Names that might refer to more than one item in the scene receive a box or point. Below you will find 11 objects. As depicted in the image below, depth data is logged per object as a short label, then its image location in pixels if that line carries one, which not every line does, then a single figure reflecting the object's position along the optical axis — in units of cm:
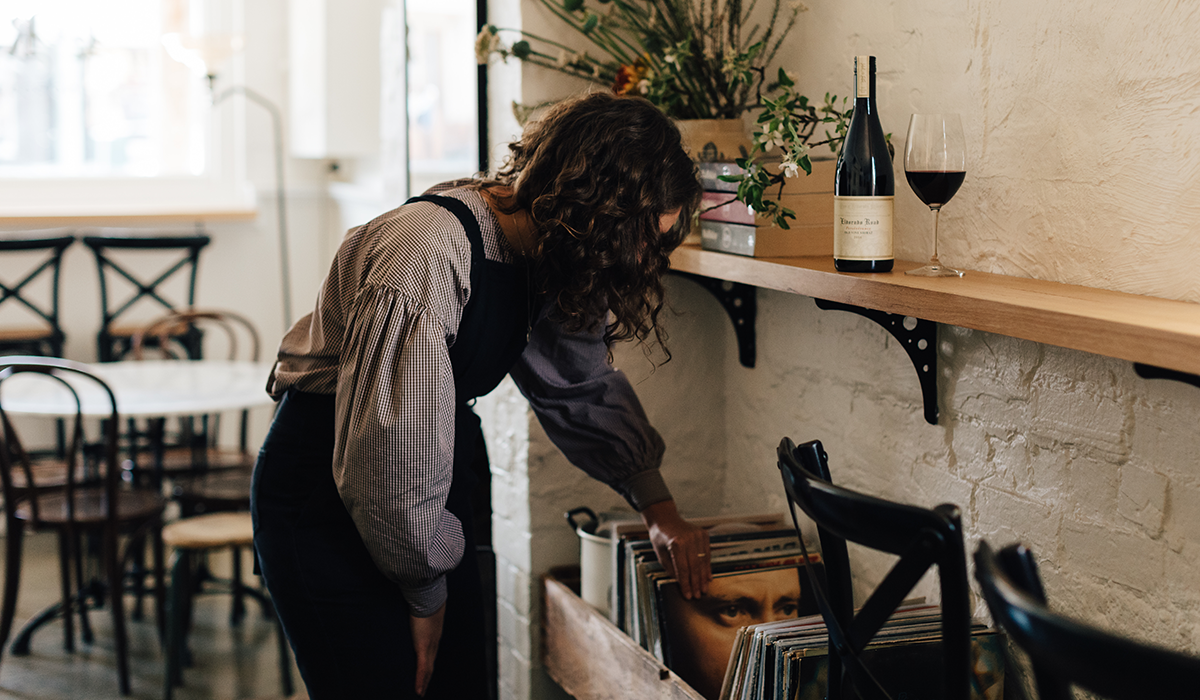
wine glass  131
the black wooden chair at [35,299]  386
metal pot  194
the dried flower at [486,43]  194
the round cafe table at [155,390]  292
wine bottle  136
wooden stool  274
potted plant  167
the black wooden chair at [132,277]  403
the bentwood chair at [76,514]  277
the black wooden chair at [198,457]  311
